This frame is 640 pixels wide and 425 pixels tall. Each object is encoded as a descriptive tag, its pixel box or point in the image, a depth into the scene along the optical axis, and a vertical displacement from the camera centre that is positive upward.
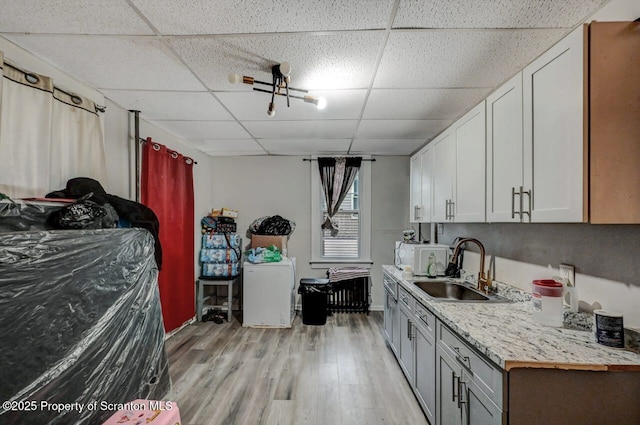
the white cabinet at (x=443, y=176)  2.63 +0.36
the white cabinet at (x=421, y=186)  3.24 +0.32
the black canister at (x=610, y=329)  1.29 -0.50
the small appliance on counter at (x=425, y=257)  3.01 -0.44
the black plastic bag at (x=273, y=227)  4.32 -0.22
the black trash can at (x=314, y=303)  3.95 -1.21
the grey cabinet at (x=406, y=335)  2.40 -1.05
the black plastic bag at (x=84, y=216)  1.61 -0.04
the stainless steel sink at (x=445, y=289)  2.57 -0.68
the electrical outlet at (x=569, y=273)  1.72 -0.34
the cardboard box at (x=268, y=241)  4.24 -0.42
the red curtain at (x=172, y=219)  3.10 -0.10
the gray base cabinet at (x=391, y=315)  2.88 -1.05
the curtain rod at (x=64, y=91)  1.73 +0.81
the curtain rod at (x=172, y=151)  3.03 +0.71
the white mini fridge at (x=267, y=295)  3.85 -1.09
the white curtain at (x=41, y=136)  1.70 +0.48
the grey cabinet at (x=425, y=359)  1.95 -1.03
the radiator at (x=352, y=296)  4.42 -1.25
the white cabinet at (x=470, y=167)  2.12 +0.36
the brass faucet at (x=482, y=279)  2.36 -0.53
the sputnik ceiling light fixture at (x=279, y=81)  1.91 +0.90
